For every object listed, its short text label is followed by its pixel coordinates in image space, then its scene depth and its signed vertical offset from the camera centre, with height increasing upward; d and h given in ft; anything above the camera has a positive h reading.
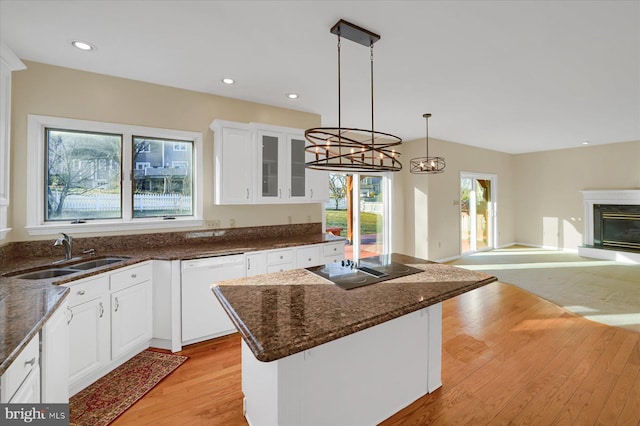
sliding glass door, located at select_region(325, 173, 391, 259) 17.94 +0.18
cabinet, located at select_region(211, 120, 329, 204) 11.27 +2.04
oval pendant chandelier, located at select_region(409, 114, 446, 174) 14.42 +2.45
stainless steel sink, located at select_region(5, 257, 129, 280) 7.58 -1.51
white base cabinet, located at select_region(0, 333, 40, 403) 3.82 -2.33
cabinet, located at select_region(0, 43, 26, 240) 7.65 +2.47
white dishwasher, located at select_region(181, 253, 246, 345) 9.32 -2.64
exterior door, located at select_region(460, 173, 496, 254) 24.18 +0.23
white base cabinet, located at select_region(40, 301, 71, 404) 5.13 -2.68
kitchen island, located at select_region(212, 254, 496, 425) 4.35 -2.42
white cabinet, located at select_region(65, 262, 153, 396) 7.05 -2.85
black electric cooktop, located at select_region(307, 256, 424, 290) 6.37 -1.38
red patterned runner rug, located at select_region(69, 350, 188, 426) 6.56 -4.39
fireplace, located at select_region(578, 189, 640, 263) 20.77 -0.75
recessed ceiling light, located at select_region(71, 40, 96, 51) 8.05 +4.76
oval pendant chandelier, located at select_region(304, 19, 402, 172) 5.47 +4.63
